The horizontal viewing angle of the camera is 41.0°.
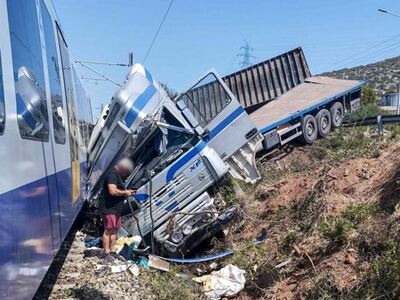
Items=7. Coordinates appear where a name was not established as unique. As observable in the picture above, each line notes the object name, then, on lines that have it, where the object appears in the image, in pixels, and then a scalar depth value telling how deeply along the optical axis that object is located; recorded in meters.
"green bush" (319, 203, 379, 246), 6.16
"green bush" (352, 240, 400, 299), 4.84
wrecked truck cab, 9.05
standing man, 8.16
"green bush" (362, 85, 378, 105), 32.19
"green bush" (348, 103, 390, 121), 16.20
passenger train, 2.68
